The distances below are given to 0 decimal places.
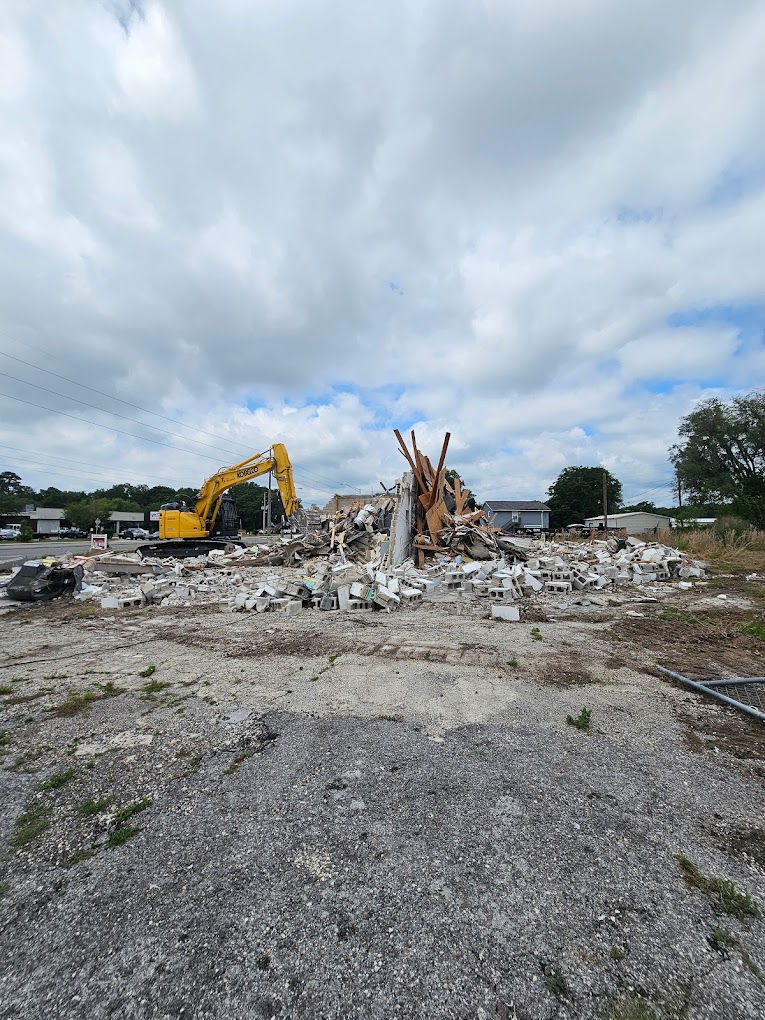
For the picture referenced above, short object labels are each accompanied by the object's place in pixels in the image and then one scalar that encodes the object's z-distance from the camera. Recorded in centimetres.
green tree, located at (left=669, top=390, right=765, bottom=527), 2989
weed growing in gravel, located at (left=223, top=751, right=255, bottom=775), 268
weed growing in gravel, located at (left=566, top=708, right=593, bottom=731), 326
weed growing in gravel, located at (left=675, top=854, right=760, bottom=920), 170
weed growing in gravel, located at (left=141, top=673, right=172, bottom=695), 401
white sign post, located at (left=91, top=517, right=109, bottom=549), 1394
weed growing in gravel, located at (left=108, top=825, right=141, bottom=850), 210
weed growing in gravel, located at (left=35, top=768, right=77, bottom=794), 253
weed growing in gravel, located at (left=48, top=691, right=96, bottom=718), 354
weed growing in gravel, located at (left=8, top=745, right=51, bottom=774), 273
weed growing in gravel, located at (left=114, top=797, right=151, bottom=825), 226
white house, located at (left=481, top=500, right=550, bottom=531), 4381
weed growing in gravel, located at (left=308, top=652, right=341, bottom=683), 439
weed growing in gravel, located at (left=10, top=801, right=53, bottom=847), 213
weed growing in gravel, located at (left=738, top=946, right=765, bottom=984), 145
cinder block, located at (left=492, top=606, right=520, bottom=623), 709
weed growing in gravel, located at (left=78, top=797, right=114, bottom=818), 232
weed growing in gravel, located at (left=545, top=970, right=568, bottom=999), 141
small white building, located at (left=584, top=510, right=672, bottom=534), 4778
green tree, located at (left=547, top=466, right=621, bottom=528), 5812
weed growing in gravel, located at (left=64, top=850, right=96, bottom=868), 197
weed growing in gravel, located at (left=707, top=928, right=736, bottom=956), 156
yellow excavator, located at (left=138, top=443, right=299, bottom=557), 1614
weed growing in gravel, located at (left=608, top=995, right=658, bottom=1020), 135
